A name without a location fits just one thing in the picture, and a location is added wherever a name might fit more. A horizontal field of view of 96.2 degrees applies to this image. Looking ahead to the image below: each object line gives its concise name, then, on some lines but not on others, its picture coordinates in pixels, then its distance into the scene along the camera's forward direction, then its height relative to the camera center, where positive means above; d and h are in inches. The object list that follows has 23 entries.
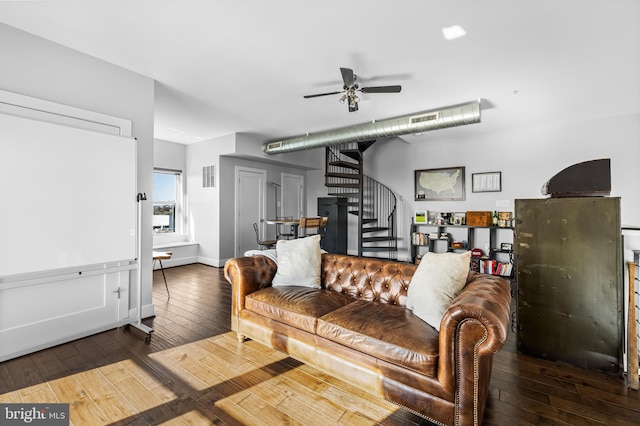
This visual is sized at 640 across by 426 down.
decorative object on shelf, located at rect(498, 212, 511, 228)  203.9 -4.1
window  250.1 +9.9
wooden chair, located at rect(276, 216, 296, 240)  288.2 -16.2
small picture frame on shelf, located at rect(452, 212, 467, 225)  222.7 -4.4
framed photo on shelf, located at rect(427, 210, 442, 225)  233.6 -3.1
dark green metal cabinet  89.1 -22.2
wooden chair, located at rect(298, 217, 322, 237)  218.1 -7.0
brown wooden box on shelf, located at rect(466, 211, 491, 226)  207.8 -3.5
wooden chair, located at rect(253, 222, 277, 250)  231.5 -24.1
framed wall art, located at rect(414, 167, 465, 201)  231.0 +24.3
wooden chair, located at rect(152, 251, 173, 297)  151.7 -23.0
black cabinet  276.4 -10.6
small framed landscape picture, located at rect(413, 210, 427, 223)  240.0 -2.3
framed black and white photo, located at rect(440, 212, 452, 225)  228.6 -3.8
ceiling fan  114.6 +54.0
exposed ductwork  155.3 +54.2
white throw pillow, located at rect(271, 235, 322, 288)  112.5 -19.9
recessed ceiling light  94.8 +61.2
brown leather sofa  61.4 -30.8
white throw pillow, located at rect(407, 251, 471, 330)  76.9 -20.1
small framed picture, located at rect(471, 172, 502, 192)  214.5 +24.2
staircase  236.2 +9.2
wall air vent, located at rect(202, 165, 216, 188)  246.4 +32.0
